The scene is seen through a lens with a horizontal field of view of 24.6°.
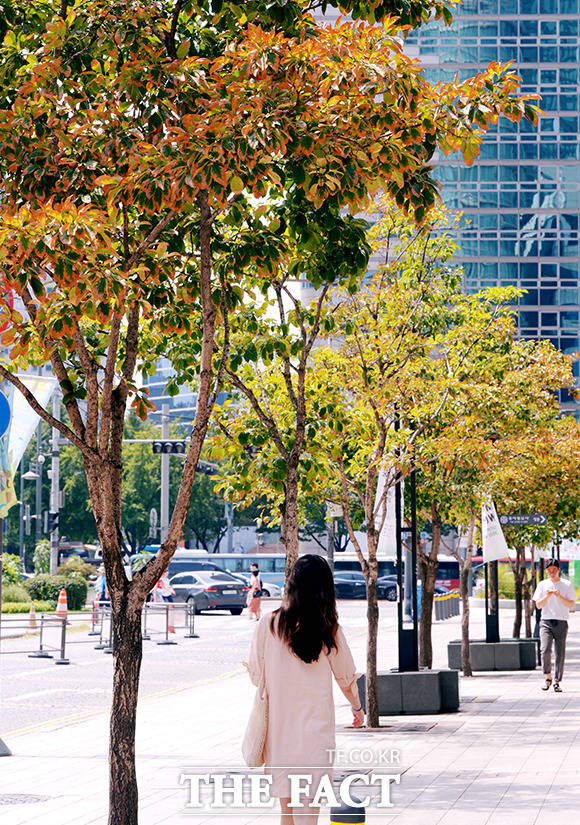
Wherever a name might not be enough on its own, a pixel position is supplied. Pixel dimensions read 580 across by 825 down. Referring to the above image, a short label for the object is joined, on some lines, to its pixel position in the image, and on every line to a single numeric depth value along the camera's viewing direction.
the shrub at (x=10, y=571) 48.81
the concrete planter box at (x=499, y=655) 23.66
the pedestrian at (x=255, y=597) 43.75
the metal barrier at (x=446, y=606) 47.64
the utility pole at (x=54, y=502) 52.19
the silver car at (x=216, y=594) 48.53
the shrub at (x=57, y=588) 47.94
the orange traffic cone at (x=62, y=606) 30.77
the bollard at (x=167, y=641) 32.33
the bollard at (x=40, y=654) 27.70
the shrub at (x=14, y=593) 46.97
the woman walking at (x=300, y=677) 5.90
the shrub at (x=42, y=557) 64.88
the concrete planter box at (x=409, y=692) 15.93
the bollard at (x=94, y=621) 35.25
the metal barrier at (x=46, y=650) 26.00
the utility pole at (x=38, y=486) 76.83
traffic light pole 54.09
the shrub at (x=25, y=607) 44.41
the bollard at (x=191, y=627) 35.31
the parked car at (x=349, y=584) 68.81
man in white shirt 18.44
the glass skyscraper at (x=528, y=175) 85.25
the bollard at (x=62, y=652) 26.08
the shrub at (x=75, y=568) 57.97
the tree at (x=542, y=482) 22.33
